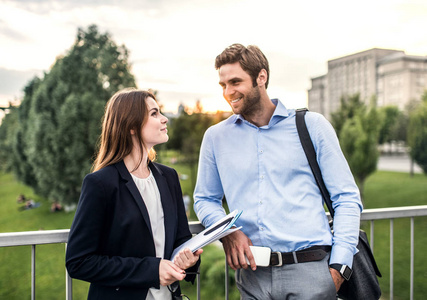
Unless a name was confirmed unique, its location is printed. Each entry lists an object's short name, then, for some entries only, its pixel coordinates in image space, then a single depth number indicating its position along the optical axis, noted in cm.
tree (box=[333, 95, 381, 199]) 1958
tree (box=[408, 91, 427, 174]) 2458
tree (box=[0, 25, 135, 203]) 2083
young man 214
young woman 184
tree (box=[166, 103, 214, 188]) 2912
